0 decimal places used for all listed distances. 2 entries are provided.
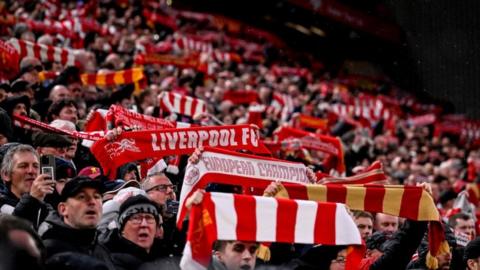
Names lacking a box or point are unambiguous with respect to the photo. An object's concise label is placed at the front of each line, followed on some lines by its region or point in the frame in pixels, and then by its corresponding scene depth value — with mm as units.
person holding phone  11347
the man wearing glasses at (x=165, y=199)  11841
